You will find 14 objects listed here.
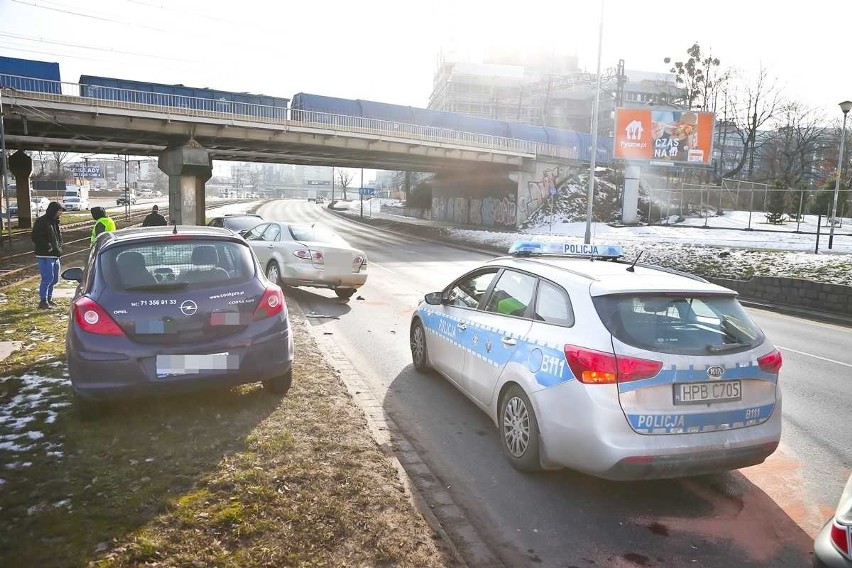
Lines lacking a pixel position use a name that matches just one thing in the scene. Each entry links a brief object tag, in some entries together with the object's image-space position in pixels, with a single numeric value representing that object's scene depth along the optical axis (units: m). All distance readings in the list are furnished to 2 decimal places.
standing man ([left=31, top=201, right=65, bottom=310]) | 10.00
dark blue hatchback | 4.60
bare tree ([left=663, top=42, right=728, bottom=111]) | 58.75
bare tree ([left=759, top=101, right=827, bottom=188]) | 59.91
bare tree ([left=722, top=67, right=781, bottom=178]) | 59.05
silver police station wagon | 3.72
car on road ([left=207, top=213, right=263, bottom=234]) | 19.45
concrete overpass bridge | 28.72
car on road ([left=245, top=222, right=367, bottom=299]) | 11.95
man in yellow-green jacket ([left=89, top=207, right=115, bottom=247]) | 11.66
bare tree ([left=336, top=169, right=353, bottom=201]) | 126.20
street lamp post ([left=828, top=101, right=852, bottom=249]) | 20.25
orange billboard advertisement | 41.19
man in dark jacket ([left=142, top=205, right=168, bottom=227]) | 15.11
